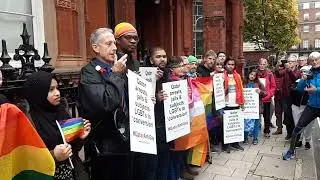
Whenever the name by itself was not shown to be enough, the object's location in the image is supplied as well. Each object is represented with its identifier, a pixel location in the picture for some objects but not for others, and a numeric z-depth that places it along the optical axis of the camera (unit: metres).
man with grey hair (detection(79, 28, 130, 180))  1.99
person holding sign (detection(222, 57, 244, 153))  4.76
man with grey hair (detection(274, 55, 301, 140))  5.40
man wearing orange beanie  2.45
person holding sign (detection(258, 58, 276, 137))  5.46
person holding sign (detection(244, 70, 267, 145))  5.21
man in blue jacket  4.17
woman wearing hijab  1.73
